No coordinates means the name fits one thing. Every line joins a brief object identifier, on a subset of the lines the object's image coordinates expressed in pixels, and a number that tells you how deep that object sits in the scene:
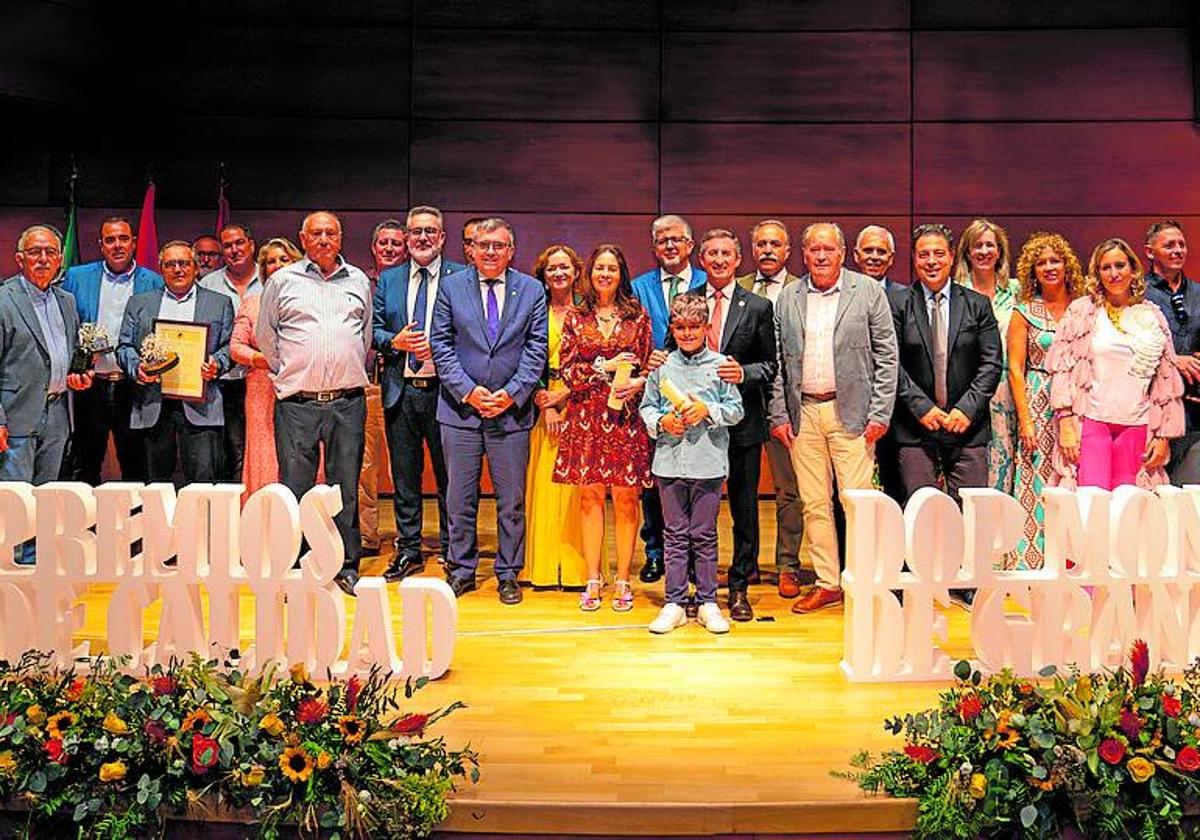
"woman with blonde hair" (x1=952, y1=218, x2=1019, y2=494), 5.37
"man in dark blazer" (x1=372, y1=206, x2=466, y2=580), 5.58
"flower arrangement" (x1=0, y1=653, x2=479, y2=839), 2.98
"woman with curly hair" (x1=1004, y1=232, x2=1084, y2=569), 5.29
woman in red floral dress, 5.09
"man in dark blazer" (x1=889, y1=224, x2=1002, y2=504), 5.12
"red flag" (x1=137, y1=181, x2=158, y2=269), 7.51
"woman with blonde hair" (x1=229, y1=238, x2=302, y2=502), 5.70
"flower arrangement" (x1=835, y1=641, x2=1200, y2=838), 2.98
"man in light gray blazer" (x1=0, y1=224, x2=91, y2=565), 5.34
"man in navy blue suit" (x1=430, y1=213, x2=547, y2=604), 5.28
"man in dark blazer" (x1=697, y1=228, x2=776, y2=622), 5.02
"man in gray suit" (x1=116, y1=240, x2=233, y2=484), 5.64
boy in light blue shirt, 4.71
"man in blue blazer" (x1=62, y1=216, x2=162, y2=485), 5.86
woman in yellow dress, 5.48
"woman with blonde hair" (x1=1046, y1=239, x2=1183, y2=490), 4.94
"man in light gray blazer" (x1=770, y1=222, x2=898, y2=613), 4.97
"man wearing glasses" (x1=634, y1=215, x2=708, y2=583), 5.39
